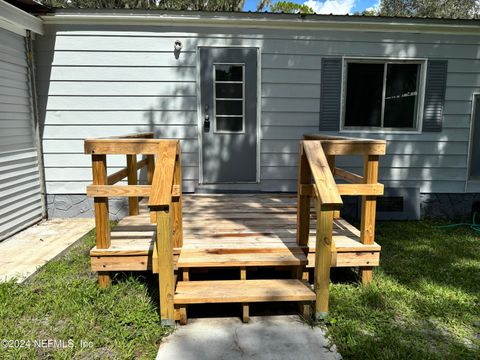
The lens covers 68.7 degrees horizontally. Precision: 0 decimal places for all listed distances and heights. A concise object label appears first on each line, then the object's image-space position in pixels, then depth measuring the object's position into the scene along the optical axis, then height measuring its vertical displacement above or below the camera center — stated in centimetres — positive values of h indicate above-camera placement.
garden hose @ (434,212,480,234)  478 -138
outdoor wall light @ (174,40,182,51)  468 +103
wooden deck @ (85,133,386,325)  242 -101
